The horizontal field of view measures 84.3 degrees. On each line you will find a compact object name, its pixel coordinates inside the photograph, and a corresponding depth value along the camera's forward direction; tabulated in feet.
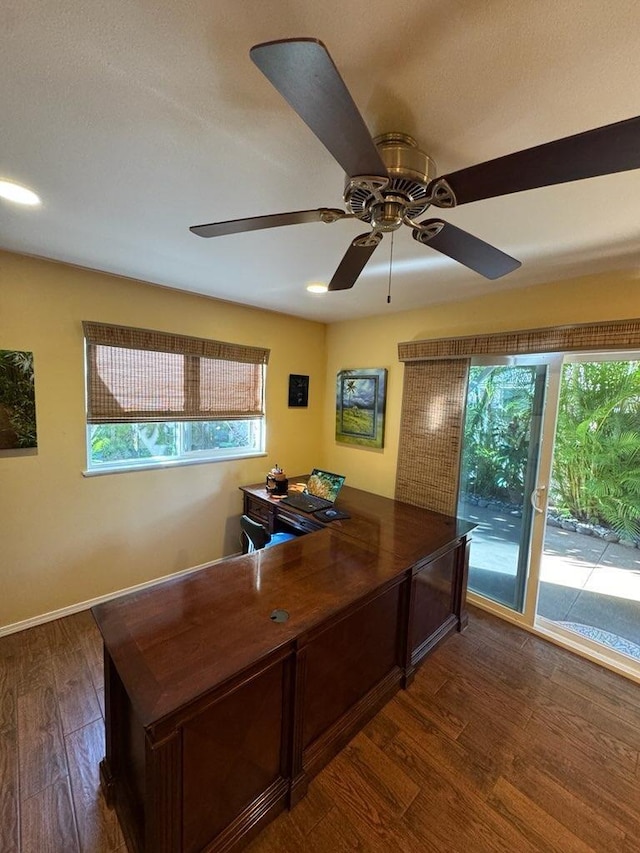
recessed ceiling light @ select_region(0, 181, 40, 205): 4.60
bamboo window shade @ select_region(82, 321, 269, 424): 8.23
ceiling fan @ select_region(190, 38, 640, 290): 2.08
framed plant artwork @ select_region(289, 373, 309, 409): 12.01
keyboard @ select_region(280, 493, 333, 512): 8.74
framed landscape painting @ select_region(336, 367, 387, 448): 10.92
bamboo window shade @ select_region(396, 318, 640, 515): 8.21
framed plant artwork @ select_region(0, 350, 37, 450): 7.12
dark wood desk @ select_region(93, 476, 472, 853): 3.43
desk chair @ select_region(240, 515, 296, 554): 7.76
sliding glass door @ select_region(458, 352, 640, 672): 7.48
